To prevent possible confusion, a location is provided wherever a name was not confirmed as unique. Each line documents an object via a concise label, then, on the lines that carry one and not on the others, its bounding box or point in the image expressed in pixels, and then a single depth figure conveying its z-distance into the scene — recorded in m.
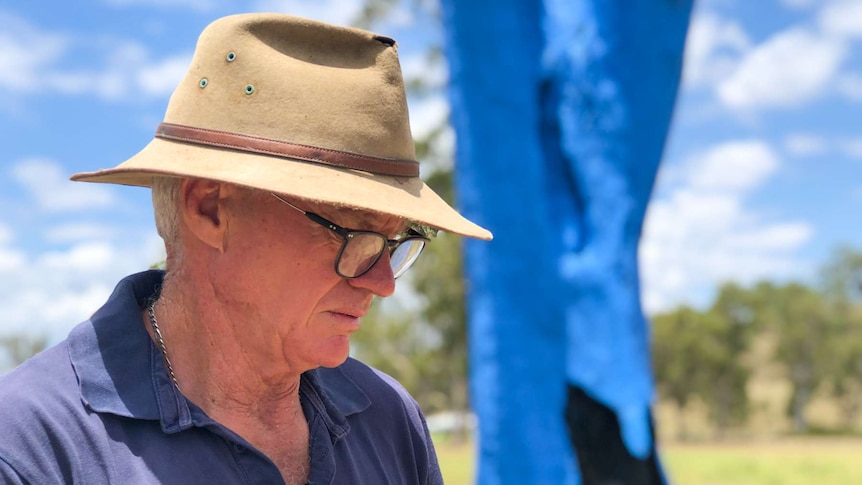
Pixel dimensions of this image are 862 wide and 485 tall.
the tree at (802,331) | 28.33
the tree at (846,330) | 28.38
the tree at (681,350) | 26.36
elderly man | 1.41
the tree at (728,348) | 26.61
